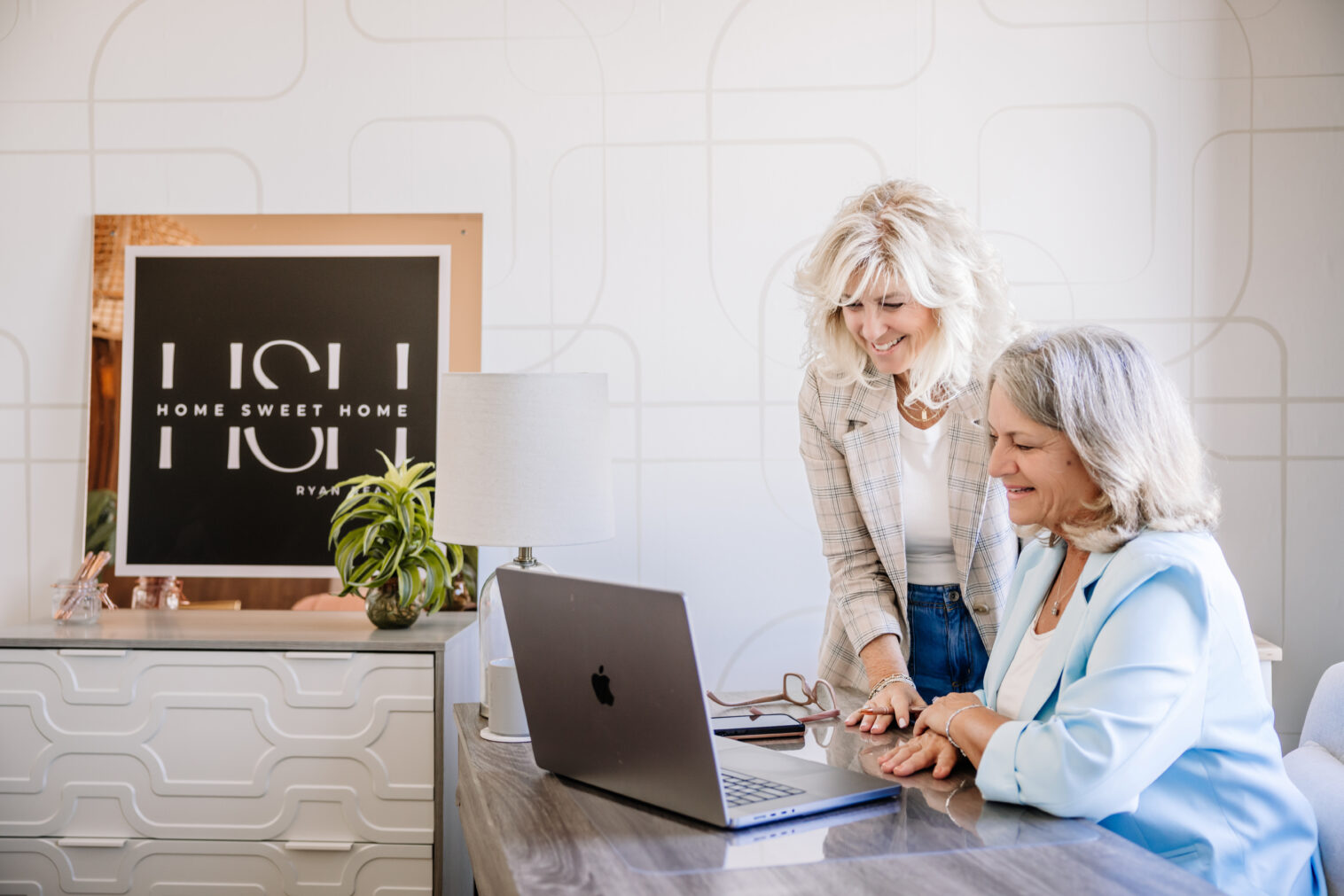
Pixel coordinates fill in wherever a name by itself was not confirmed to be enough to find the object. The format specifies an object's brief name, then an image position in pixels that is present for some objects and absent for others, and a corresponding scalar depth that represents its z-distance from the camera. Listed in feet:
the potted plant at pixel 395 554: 8.41
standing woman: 6.16
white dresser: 8.09
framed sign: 9.39
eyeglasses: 5.57
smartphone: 5.16
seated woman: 3.92
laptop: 3.72
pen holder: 8.72
